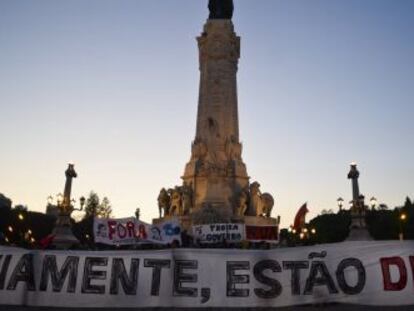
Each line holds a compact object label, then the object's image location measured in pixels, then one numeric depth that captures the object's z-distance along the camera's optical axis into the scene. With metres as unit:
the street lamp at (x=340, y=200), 33.73
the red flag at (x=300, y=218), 24.97
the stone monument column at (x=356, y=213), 25.06
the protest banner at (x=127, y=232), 20.52
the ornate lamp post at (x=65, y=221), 23.06
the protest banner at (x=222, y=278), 9.42
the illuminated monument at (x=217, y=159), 33.50
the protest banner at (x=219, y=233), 23.59
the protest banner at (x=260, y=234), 22.64
